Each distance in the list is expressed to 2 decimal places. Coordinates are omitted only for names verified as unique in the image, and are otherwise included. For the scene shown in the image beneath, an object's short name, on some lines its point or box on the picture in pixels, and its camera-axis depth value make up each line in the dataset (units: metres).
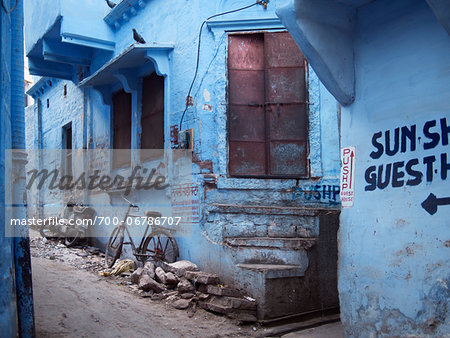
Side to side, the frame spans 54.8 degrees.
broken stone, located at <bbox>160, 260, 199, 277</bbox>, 6.23
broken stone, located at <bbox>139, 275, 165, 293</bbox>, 6.18
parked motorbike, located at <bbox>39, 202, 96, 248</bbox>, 10.16
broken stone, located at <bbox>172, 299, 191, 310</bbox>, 5.65
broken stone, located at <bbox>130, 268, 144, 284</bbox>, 6.75
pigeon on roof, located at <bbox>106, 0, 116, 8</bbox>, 9.09
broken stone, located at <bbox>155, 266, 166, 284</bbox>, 6.34
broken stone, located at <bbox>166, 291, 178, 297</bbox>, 6.03
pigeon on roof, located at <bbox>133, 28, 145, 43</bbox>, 7.33
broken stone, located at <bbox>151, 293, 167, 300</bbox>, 6.03
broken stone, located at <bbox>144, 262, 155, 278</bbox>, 6.67
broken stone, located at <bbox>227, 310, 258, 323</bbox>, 5.33
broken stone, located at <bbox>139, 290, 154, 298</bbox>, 6.13
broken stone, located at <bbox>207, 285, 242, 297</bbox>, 5.59
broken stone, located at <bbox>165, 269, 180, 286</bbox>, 6.15
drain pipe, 3.86
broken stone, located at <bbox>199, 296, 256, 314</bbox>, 5.40
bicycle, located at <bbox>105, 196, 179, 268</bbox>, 7.07
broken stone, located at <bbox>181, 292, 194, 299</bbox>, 5.84
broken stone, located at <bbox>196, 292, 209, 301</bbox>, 5.71
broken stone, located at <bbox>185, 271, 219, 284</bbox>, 5.77
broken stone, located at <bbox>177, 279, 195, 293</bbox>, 5.92
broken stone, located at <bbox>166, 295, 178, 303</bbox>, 5.90
